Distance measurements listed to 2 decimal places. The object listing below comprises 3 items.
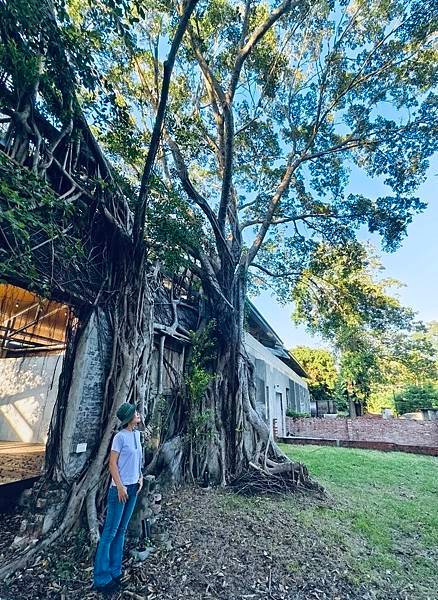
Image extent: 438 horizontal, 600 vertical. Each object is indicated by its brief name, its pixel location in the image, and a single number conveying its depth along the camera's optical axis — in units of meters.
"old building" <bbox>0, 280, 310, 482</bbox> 5.16
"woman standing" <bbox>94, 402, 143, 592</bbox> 2.38
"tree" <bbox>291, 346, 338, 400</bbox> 20.00
